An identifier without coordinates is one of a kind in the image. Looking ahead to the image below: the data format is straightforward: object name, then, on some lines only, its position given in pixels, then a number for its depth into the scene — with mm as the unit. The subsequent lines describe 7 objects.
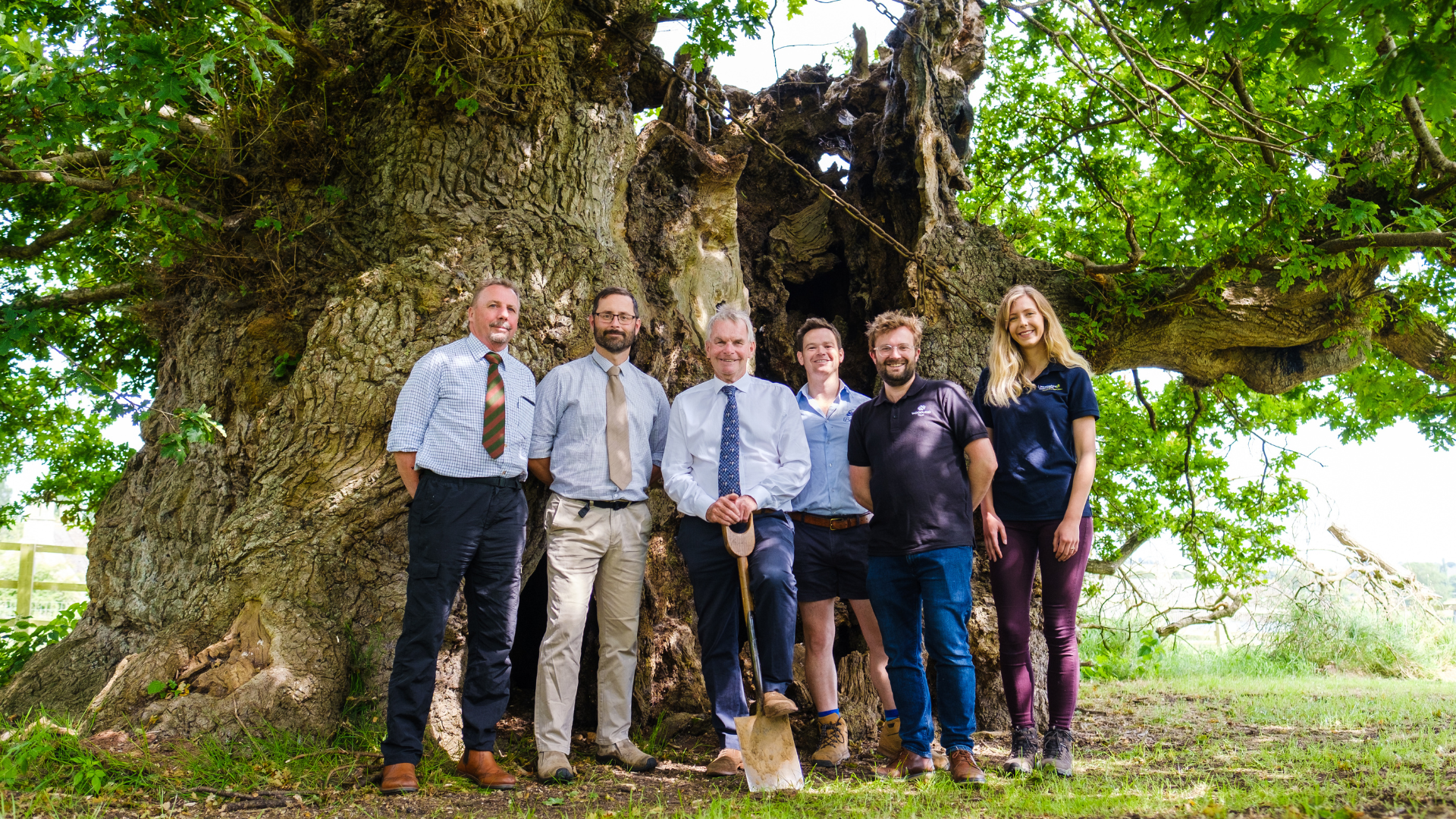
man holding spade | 3895
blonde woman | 3844
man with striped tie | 3586
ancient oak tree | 4070
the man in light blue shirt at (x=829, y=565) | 4180
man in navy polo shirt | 3662
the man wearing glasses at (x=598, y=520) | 3955
